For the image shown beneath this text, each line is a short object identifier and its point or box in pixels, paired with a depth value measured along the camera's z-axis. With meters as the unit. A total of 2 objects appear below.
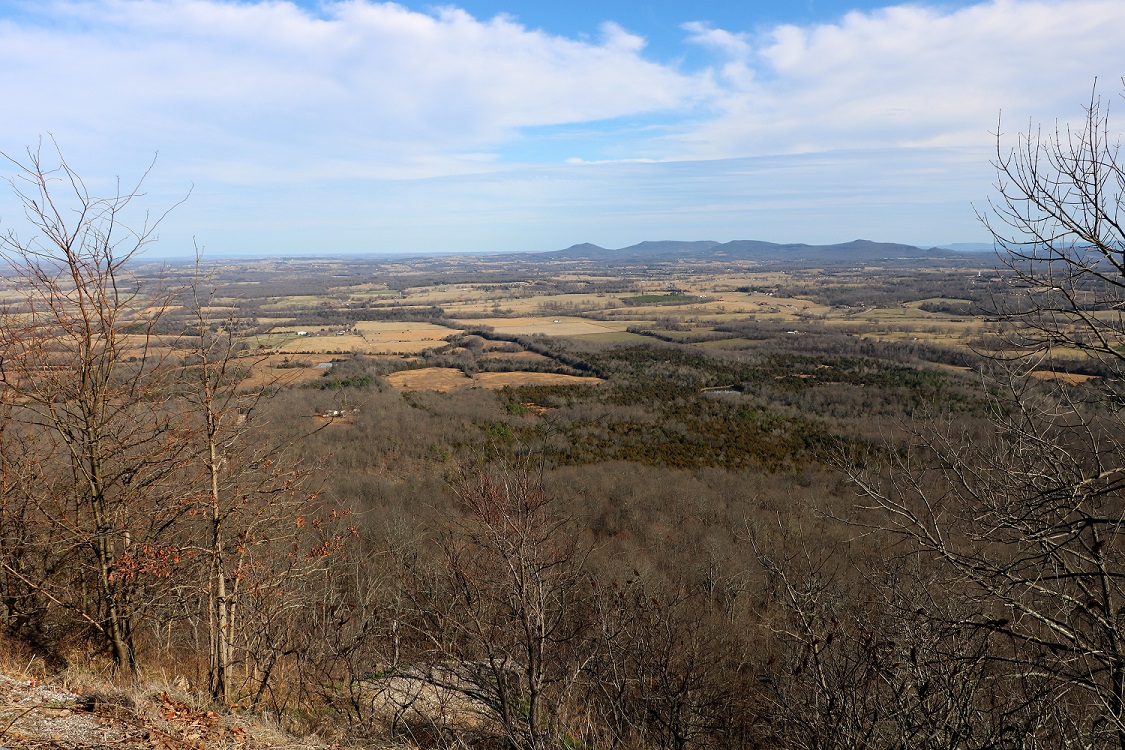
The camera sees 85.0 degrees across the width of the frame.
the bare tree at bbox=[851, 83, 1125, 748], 4.94
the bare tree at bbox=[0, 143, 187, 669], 5.95
